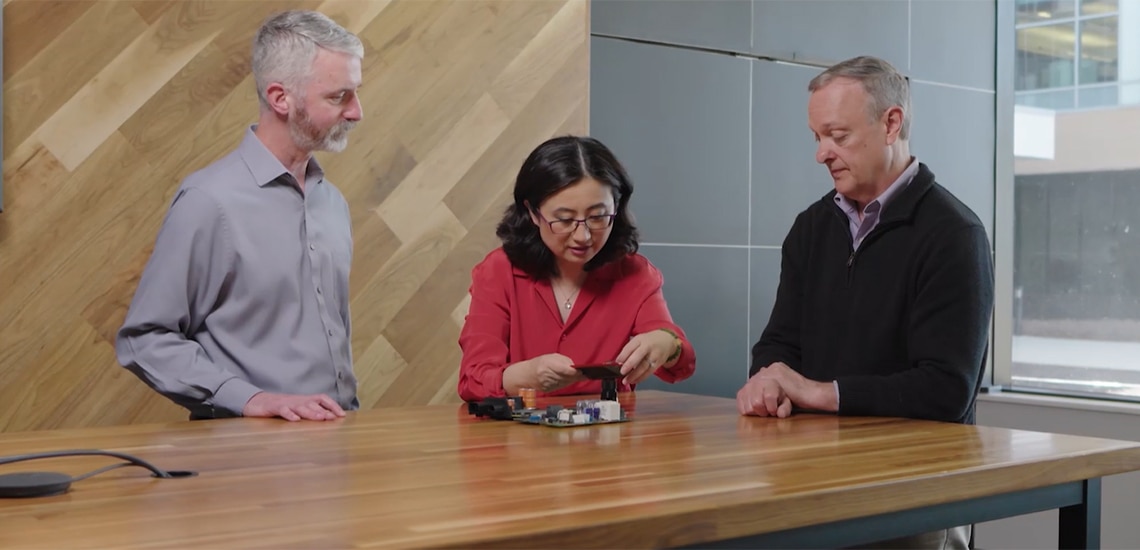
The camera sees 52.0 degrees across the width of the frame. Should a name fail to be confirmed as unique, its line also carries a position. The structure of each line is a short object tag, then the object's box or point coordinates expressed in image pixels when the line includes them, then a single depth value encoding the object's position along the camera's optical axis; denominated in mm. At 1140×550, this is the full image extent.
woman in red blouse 2760
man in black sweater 2428
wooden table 1317
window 5176
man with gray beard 2490
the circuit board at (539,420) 2234
